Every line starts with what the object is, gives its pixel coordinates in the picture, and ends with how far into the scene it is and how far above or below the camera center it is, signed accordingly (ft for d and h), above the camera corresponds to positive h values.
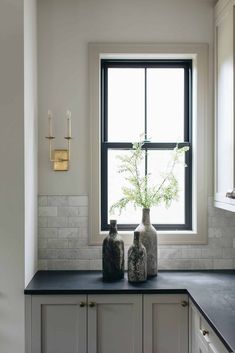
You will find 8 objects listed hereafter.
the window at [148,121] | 9.60 +1.26
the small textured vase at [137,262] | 7.98 -1.89
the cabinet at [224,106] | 7.82 +1.42
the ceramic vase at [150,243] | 8.58 -1.61
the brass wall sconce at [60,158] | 9.07 +0.30
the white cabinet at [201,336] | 5.81 -2.72
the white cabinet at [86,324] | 7.47 -2.98
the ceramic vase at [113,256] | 8.22 -1.82
